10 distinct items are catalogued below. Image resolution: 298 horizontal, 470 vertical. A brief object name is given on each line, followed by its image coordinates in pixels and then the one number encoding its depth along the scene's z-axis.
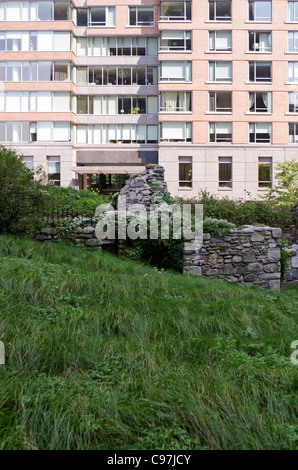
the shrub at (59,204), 11.67
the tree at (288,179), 25.40
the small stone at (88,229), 11.41
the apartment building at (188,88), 31.95
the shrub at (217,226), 10.78
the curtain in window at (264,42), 32.19
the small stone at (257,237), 10.96
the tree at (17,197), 9.84
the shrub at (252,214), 16.17
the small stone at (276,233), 11.04
